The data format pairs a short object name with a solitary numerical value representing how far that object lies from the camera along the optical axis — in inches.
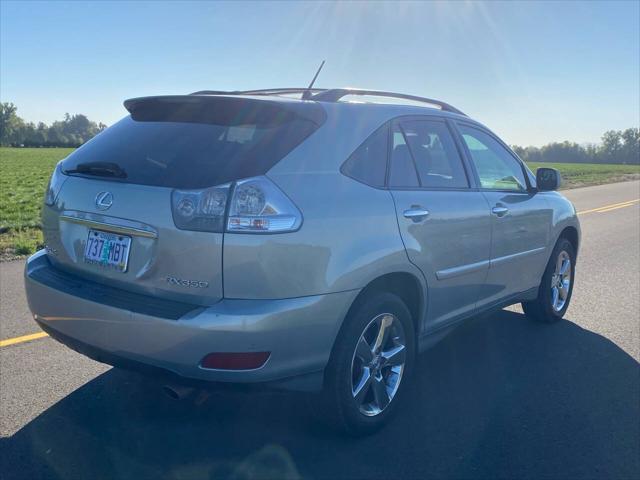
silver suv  104.8
